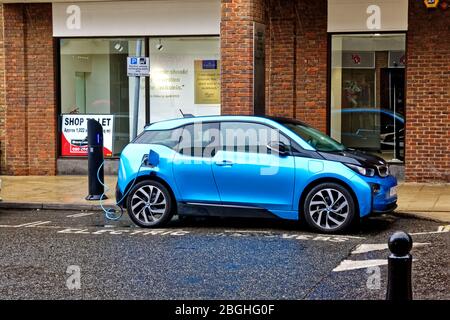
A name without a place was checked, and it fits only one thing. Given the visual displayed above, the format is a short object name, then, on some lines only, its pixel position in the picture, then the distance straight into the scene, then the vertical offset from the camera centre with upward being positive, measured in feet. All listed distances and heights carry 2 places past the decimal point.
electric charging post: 44.27 -2.58
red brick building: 49.98 +2.99
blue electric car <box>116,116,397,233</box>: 33.01 -2.81
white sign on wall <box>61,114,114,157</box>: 57.31 -1.41
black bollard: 15.78 -3.25
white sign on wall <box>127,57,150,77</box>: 45.91 +2.82
